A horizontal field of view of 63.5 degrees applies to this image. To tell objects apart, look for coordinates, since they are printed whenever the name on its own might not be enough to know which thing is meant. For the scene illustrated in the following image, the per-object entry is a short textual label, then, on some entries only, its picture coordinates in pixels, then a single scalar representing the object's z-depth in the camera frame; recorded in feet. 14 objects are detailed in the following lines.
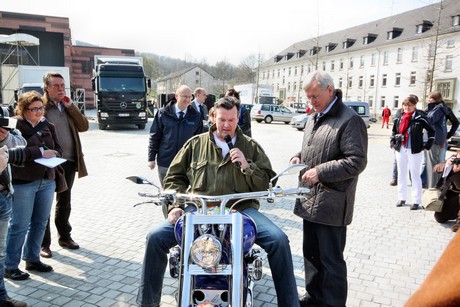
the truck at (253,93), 139.87
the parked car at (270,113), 100.48
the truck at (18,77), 70.79
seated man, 9.18
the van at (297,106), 126.19
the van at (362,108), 85.56
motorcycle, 7.36
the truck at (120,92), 61.98
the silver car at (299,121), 82.57
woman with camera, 21.83
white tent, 79.10
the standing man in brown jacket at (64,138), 14.37
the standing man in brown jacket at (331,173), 9.77
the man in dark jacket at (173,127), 16.12
